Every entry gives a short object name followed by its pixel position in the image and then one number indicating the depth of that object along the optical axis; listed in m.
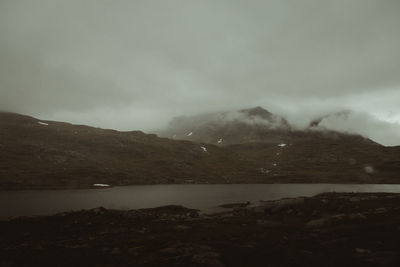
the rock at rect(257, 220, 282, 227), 39.07
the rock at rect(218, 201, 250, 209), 72.44
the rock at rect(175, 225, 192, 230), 37.94
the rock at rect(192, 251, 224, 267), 21.96
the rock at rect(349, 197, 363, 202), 61.84
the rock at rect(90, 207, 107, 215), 52.45
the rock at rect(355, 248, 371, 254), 23.34
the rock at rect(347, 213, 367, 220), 38.22
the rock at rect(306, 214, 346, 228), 36.41
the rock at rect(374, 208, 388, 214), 42.54
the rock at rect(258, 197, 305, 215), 54.31
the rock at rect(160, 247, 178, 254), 25.23
